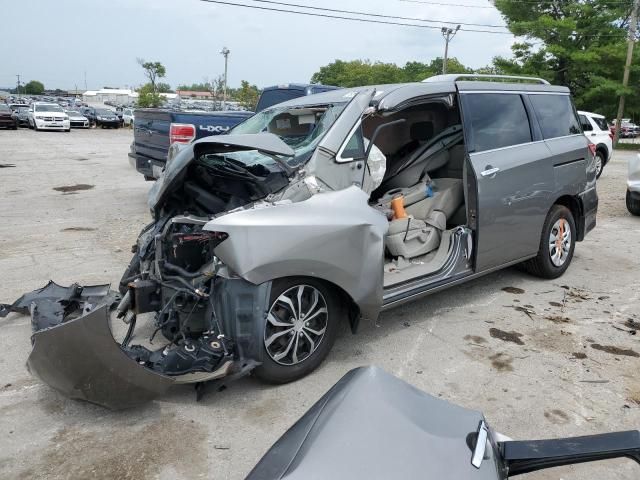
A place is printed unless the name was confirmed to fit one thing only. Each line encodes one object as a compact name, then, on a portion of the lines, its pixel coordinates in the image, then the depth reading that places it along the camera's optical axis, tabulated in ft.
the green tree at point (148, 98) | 161.27
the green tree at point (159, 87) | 191.21
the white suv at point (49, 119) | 95.55
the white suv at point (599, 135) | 47.29
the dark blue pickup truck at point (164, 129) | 27.35
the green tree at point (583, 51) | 100.01
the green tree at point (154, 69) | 188.03
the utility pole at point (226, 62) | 187.32
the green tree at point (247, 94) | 157.28
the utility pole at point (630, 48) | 94.94
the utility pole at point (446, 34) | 129.08
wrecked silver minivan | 10.37
